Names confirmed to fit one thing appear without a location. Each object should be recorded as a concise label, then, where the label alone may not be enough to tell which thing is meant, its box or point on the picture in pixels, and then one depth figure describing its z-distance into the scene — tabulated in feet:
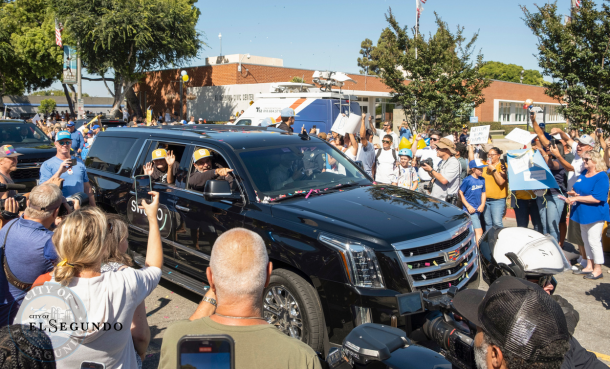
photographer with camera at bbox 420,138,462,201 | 22.89
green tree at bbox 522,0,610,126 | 35.01
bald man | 5.22
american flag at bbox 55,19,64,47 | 86.47
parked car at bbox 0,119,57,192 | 35.94
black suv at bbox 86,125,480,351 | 11.78
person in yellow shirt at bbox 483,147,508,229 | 23.17
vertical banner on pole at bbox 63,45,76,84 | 80.01
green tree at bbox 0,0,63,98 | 117.29
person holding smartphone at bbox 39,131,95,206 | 18.84
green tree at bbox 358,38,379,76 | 228.84
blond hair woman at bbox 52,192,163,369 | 7.28
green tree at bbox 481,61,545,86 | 343.87
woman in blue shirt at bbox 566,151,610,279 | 19.85
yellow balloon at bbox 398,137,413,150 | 27.30
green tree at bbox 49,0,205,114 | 96.17
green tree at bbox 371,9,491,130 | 45.93
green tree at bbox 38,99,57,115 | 188.50
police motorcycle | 6.02
